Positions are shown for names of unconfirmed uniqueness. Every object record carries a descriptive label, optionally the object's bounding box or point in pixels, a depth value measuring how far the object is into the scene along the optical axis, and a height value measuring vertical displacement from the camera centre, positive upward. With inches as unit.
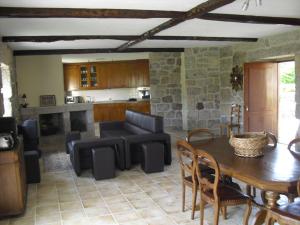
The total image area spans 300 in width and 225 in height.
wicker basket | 114.4 -21.8
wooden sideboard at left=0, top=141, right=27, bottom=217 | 131.4 -38.4
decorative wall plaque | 296.2 +9.6
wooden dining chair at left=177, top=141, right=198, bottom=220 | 120.3 -32.6
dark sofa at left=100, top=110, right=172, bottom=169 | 203.9 -30.8
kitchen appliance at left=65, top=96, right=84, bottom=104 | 417.4 -7.6
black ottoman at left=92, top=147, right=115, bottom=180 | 184.2 -42.3
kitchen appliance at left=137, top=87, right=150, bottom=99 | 452.2 -0.7
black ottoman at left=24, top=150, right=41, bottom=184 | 178.9 -42.4
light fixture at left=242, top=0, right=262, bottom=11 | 112.2 +31.2
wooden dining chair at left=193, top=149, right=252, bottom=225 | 107.2 -38.7
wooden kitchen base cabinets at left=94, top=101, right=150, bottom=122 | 436.1 -25.5
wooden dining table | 89.7 -27.5
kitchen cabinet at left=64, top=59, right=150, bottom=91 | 444.5 +26.1
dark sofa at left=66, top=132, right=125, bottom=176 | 191.8 -37.4
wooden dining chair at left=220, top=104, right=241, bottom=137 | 283.9 -25.8
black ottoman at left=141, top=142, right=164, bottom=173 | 195.6 -42.5
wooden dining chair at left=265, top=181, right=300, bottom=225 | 85.4 -36.8
